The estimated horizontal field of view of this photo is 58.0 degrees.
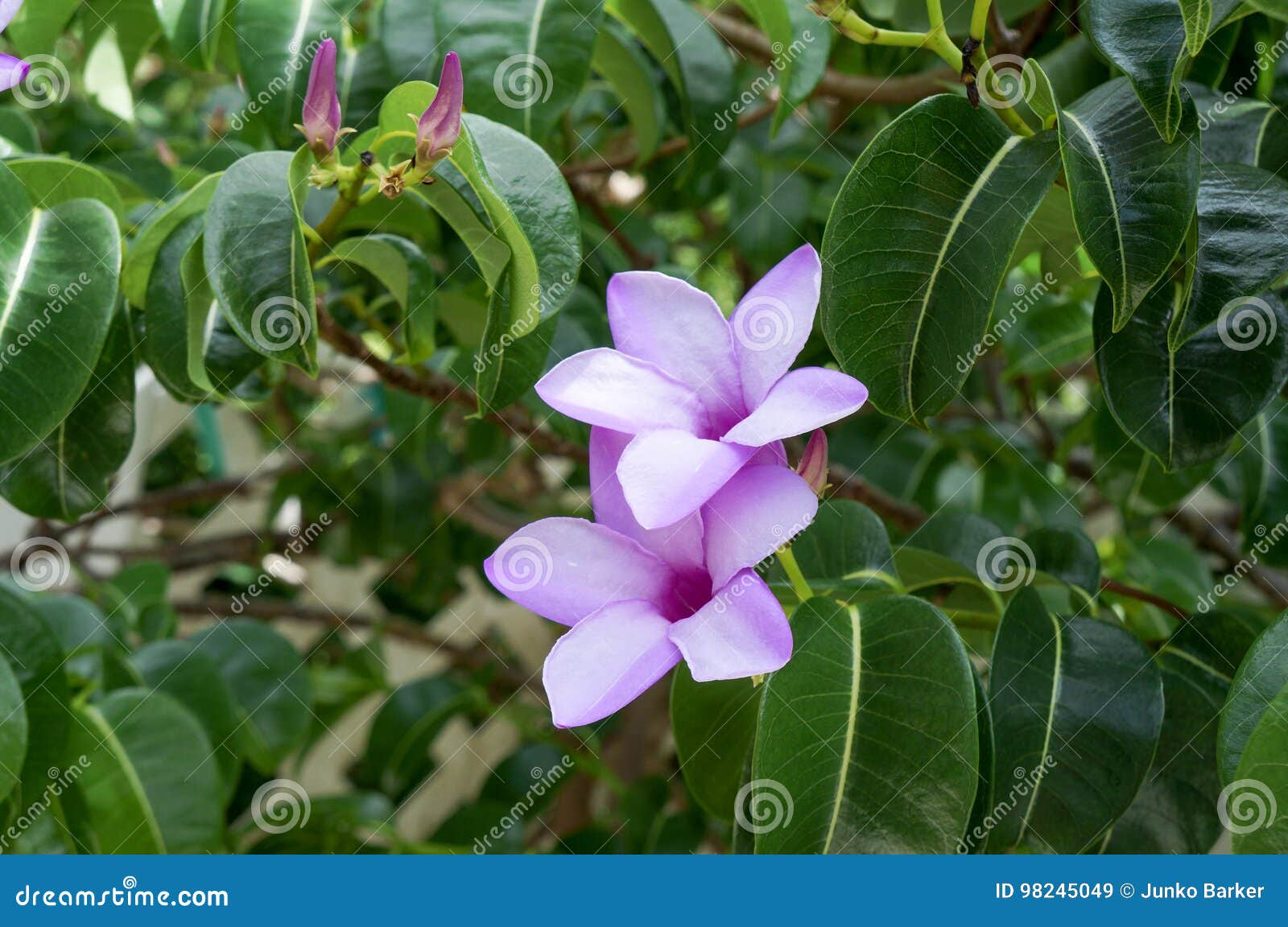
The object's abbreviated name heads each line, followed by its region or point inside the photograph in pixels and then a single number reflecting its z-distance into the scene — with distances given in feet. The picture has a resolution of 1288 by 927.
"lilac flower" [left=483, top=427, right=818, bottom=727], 1.68
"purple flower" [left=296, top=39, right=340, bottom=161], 2.13
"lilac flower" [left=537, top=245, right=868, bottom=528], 1.67
